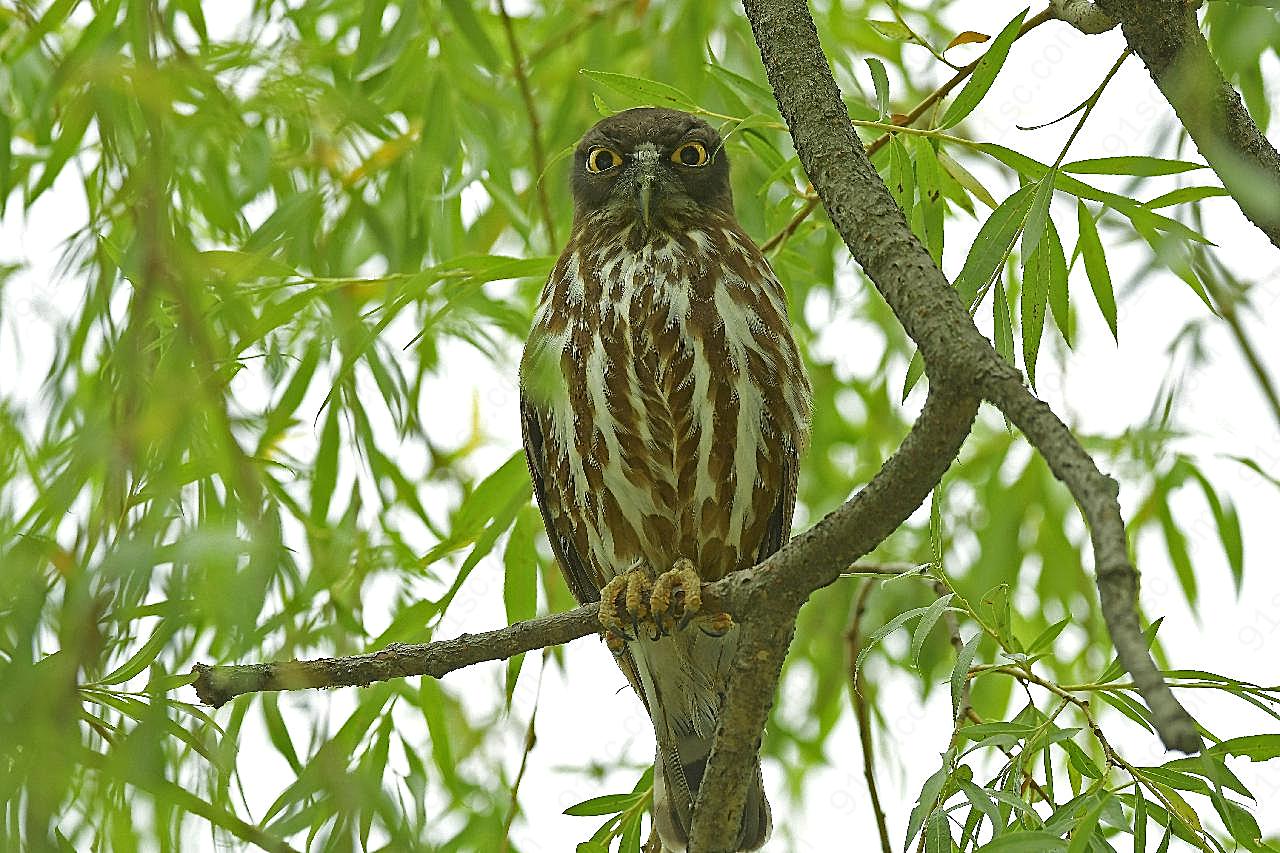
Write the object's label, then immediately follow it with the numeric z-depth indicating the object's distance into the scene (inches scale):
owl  259.9
